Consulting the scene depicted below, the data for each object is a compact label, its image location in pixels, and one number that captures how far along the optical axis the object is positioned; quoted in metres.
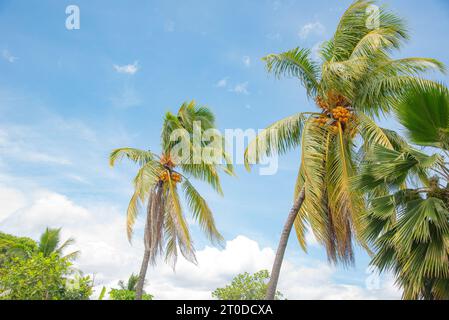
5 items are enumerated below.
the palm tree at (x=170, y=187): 18.00
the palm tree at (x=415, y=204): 9.10
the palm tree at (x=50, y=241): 27.81
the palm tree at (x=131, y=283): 24.33
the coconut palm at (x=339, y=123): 13.52
